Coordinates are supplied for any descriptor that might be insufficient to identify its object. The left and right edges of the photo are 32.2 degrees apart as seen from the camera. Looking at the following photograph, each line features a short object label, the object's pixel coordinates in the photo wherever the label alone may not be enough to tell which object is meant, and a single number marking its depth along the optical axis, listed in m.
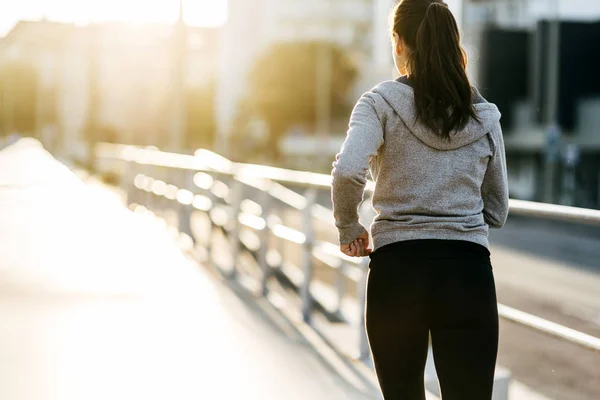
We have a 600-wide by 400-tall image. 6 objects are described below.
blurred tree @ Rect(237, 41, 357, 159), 58.84
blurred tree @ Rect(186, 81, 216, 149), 77.88
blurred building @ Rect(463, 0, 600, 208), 38.09
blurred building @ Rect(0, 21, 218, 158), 12.67
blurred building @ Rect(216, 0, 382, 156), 69.44
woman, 2.63
